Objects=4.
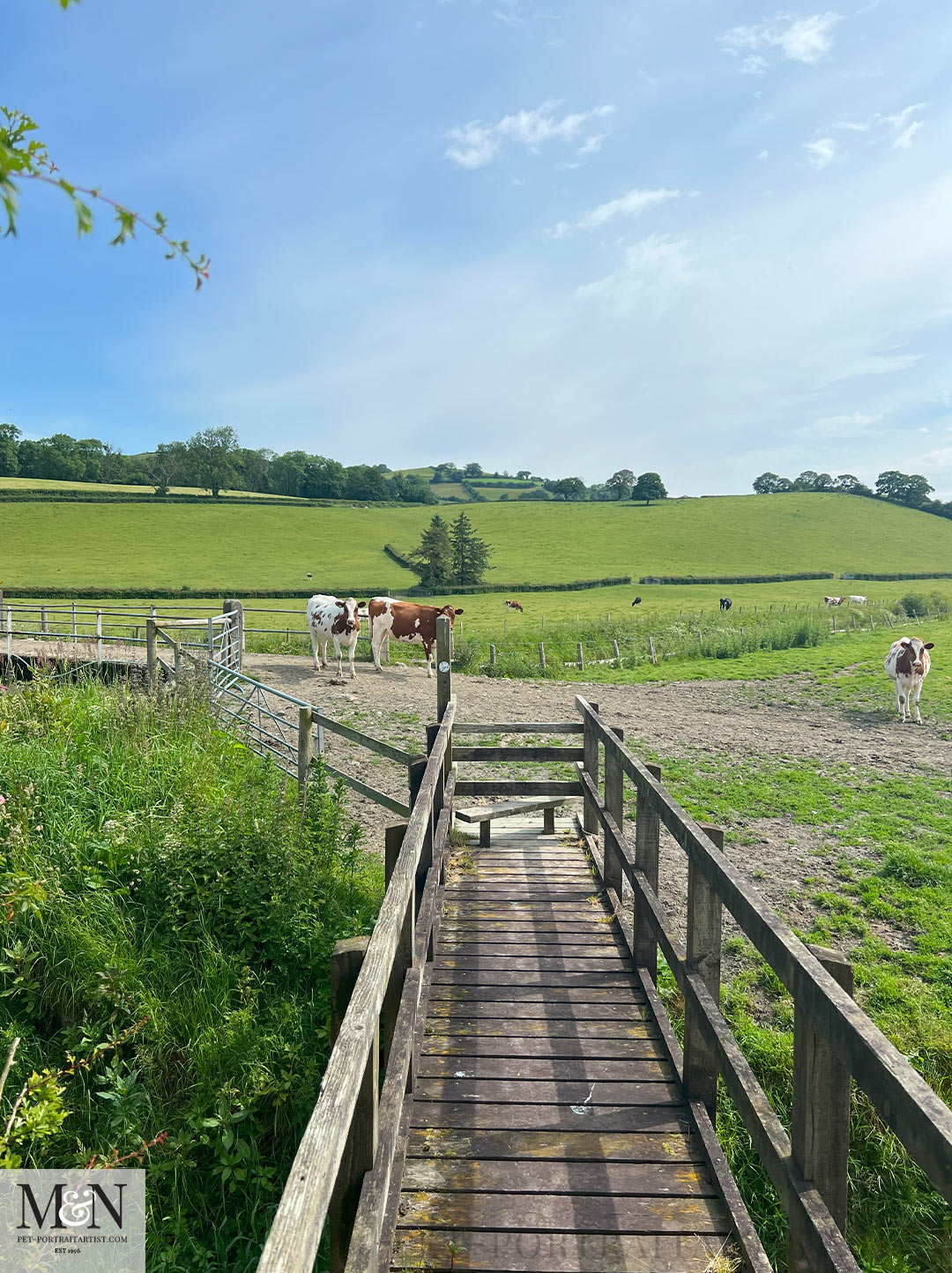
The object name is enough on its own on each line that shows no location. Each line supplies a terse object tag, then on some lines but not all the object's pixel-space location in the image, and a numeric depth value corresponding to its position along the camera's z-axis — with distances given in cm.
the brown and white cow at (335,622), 1819
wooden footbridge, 187
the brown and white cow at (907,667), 1500
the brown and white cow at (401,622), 1919
